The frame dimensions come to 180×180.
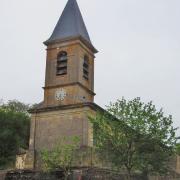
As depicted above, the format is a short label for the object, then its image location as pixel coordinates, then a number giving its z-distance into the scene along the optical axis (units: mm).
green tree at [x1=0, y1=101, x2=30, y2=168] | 45969
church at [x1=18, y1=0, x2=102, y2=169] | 34375
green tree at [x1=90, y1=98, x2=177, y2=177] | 25062
